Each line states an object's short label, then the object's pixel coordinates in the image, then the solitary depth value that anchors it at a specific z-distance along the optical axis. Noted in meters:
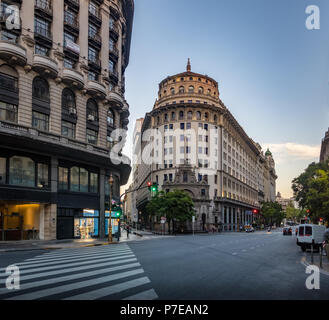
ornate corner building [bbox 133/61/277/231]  76.56
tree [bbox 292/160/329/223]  33.70
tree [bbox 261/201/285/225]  124.25
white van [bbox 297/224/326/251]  27.05
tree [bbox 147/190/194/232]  59.22
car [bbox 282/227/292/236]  62.12
